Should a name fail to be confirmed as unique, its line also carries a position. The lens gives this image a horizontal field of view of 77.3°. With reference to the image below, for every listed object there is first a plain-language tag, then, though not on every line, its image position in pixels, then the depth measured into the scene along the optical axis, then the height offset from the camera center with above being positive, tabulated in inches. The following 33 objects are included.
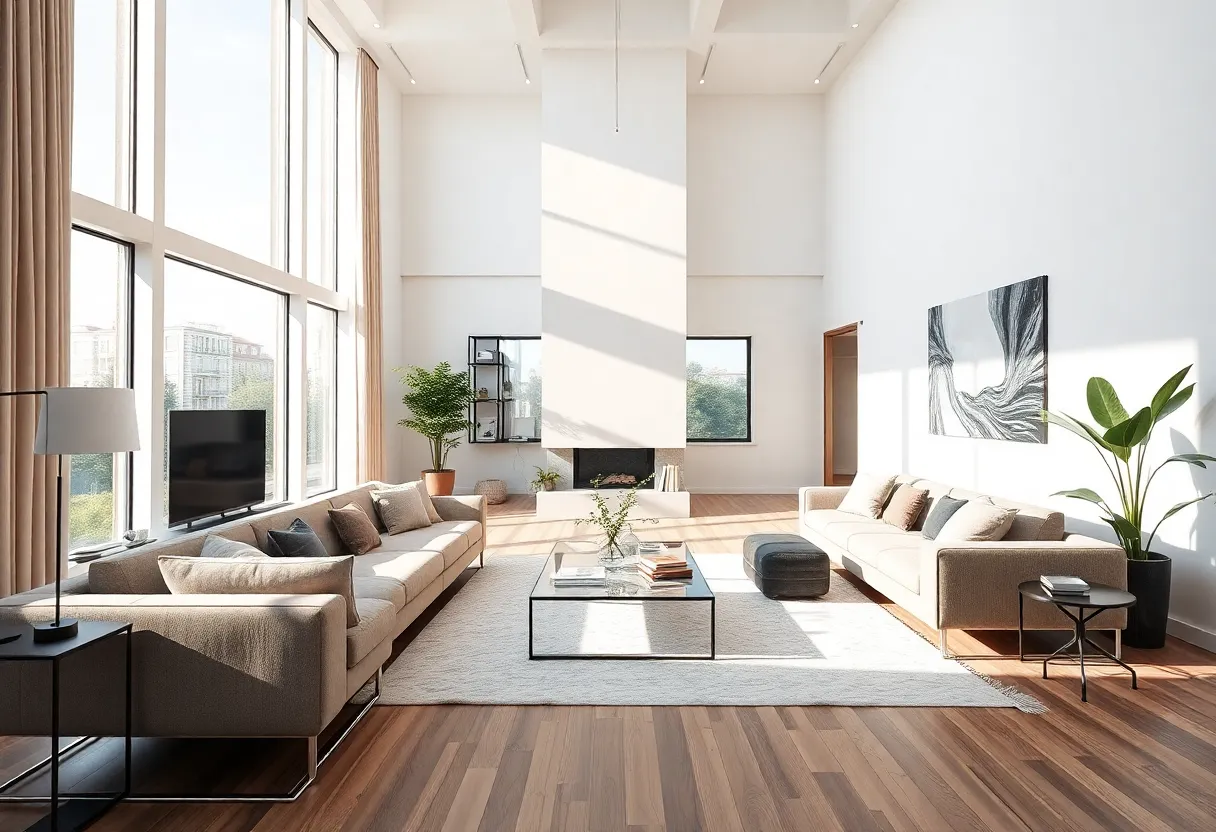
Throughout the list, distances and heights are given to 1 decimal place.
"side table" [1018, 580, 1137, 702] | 135.6 -33.0
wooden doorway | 492.4 +9.3
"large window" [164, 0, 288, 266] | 214.4 +94.2
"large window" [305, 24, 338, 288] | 310.3 +110.5
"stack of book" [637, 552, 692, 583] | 170.2 -33.7
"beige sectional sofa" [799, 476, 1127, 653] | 153.9 -32.3
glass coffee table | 156.8 -36.2
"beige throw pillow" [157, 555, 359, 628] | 117.3 -23.8
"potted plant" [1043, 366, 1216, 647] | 155.3 -16.6
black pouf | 201.5 -40.5
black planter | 158.6 -37.7
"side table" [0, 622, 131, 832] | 90.3 -40.0
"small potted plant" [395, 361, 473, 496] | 366.9 +7.0
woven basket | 390.9 -35.6
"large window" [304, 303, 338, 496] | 310.0 +8.6
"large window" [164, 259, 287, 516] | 214.8 +24.1
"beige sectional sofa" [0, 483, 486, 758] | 104.5 -34.5
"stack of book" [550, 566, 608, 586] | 169.5 -35.5
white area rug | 137.6 -49.3
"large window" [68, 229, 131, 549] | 175.5 +17.3
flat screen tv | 186.1 -10.3
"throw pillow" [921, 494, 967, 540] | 198.2 -25.4
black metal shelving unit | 406.6 +11.2
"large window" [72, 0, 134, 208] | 176.4 +78.1
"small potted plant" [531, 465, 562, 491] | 366.6 -28.2
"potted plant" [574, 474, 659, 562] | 186.2 -28.5
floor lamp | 97.1 -0.4
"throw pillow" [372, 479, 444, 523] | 234.0 -23.9
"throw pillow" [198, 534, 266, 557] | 135.9 -22.8
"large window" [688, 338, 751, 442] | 419.5 +17.1
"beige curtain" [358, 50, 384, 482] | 342.0 +57.0
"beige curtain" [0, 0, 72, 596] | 141.1 +32.8
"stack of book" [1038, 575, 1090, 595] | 139.1 -30.8
